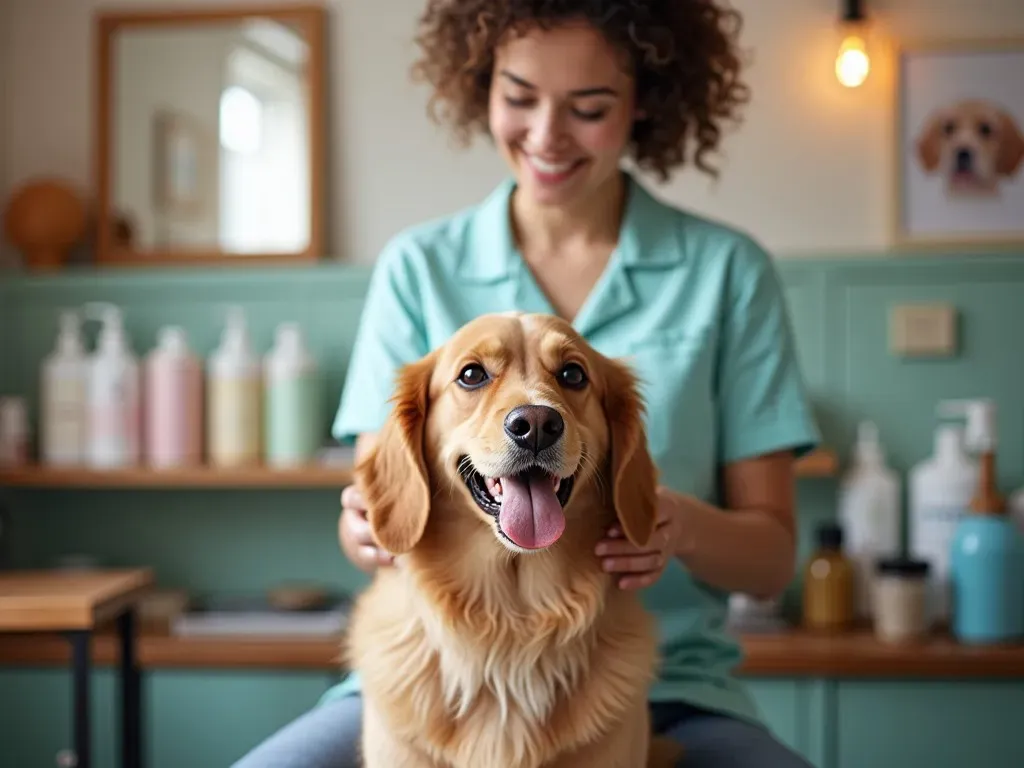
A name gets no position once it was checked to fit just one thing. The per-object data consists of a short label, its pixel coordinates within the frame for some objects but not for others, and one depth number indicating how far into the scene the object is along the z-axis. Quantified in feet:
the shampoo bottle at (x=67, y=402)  8.19
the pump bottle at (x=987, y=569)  7.23
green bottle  7.97
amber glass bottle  7.66
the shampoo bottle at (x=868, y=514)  7.79
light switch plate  8.04
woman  4.71
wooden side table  5.89
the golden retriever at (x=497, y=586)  3.79
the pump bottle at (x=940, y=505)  7.69
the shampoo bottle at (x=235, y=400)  7.98
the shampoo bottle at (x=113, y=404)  8.00
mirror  8.38
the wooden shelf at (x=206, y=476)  7.77
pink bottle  8.02
